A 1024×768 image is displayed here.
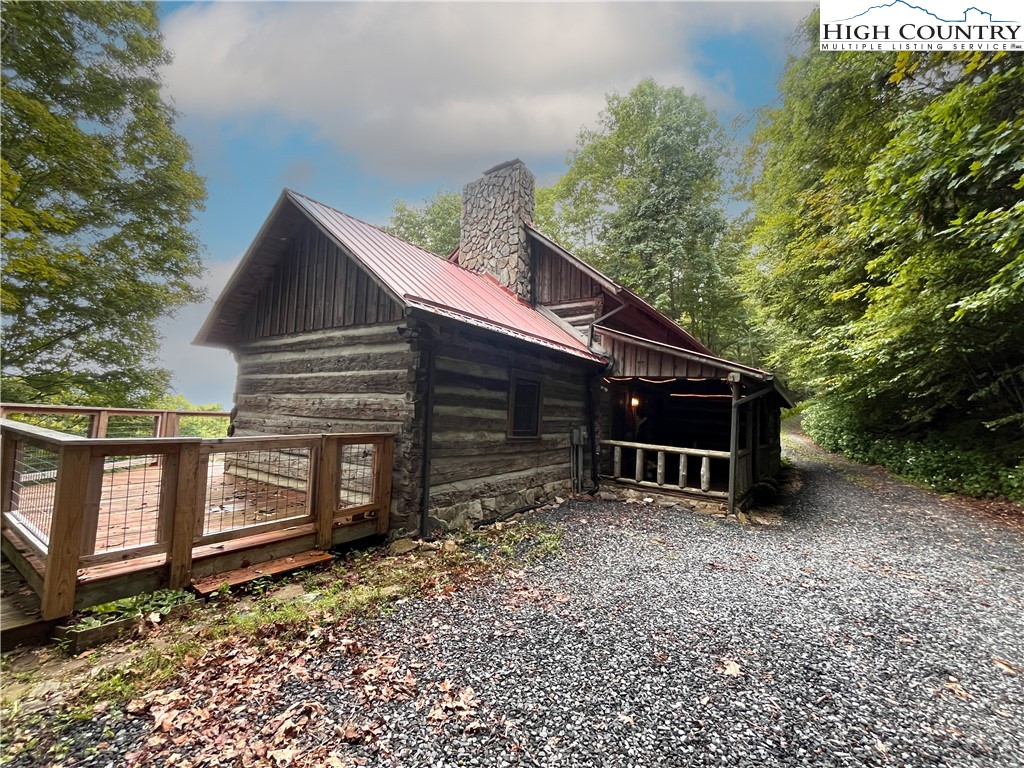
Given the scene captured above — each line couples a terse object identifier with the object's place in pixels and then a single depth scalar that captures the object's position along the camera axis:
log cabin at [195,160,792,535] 6.11
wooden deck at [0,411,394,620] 3.14
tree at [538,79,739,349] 18.14
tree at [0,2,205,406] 10.24
